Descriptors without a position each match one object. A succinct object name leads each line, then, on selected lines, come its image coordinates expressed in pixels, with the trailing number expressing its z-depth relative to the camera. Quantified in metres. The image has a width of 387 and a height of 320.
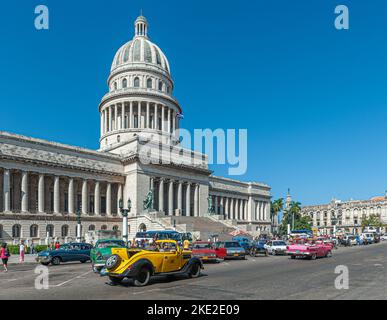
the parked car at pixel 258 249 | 35.34
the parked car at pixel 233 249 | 30.06
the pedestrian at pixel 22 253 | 31.24
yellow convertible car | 15.23
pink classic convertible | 29.81
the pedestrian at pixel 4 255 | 23.84
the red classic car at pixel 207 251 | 27.30
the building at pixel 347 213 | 134.35
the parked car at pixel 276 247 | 36.72
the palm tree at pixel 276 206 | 108.44
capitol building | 51.59
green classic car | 21.05
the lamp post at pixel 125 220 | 40.03
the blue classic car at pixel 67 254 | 27.34
